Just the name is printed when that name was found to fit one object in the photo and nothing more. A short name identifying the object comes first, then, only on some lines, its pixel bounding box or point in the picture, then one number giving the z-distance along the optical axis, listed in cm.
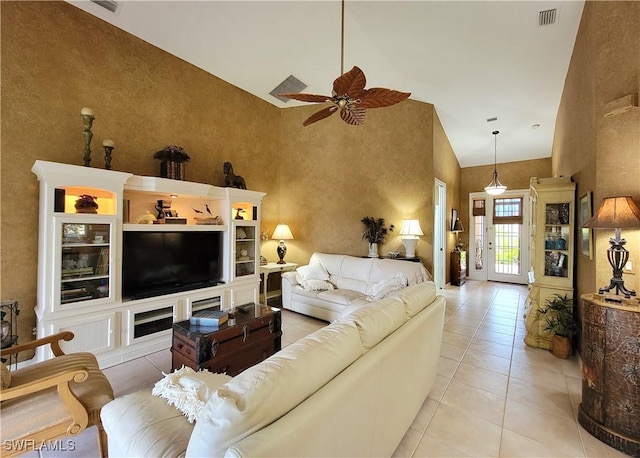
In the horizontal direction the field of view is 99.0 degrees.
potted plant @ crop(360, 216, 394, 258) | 503
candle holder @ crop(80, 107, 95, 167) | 287
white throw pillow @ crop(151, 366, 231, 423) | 126
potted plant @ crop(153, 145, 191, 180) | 360
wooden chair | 137
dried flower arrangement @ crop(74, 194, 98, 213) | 285
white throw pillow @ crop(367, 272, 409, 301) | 385
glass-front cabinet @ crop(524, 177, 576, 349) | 320
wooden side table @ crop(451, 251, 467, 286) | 636
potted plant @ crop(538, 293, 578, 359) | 298
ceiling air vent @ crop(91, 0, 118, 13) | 301
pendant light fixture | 545
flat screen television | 318
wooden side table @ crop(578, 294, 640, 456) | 177
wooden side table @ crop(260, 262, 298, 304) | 499
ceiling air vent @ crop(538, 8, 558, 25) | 275
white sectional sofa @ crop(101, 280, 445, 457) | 86
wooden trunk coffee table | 228
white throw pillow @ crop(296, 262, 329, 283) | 471
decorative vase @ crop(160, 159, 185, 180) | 361
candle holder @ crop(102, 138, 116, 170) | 300
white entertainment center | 259
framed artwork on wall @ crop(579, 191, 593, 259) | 262
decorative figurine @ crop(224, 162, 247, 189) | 426
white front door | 677
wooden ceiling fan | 211
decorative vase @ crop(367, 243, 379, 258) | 497
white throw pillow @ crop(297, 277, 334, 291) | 441
